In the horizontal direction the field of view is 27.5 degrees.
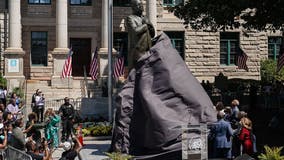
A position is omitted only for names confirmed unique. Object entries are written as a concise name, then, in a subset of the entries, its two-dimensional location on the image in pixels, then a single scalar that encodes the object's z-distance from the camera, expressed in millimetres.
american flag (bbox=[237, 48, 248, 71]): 35625
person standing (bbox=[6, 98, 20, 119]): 22625
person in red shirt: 14625
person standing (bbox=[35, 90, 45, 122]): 28078
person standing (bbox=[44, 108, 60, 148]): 20025
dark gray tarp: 13023
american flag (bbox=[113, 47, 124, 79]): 31297
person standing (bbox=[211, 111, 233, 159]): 13758
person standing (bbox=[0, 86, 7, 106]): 29039
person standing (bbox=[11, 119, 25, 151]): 13961
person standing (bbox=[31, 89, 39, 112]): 28188
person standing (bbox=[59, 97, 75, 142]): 21891
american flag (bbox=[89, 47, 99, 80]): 30844
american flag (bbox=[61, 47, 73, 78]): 31025
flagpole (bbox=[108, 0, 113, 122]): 25359
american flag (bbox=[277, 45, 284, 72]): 25422
